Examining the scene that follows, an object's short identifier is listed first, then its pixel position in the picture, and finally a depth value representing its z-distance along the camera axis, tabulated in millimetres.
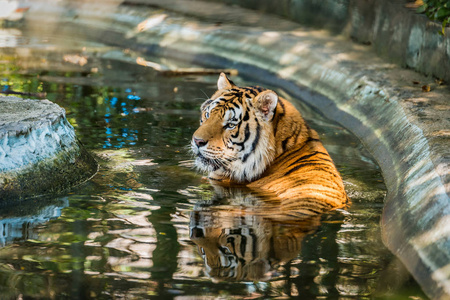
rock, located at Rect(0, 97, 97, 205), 10148
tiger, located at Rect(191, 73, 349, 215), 10742
